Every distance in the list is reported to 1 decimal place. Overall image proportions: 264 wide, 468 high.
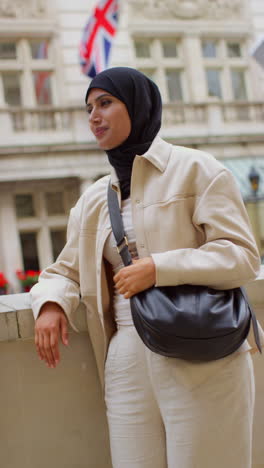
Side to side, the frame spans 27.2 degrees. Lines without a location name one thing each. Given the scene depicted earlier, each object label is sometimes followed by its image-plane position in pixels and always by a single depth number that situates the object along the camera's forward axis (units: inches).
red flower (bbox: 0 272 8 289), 353.8
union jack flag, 417.4
